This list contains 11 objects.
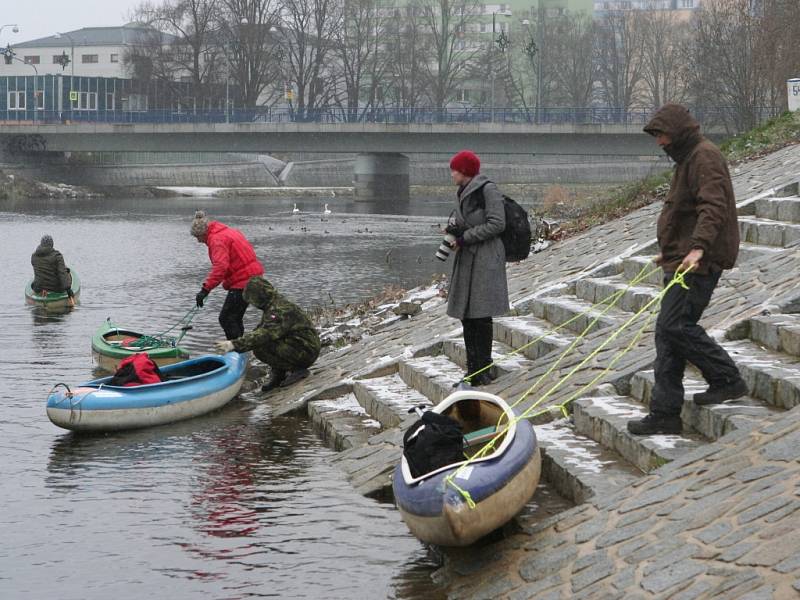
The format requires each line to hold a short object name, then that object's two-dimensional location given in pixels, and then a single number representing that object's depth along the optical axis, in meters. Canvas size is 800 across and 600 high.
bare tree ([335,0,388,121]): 85.12
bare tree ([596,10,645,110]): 92.17
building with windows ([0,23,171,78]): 115.50
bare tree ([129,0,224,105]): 83.12
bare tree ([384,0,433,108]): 86.69
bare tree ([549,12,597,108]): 91.06
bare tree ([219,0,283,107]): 81.56
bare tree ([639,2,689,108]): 89.75
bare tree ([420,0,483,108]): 86.62
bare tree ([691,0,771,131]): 38.62
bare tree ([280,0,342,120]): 82.50
